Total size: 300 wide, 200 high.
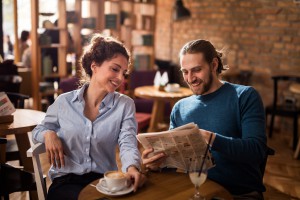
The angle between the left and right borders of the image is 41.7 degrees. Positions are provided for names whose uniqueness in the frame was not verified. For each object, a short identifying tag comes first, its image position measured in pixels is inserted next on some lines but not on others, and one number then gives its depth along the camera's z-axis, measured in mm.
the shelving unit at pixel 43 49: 5238
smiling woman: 1805
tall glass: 1412
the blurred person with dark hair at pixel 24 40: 6930
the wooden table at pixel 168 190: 1457
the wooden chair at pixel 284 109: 4605
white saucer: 1433
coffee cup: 1441
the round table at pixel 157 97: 4180
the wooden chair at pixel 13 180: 2078
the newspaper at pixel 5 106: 2430
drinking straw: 1408
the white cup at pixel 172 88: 4398
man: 1671
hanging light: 6145
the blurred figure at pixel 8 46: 8033
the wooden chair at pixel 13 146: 2639
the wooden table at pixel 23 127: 2348
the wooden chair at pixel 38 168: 1857
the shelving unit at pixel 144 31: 6645
